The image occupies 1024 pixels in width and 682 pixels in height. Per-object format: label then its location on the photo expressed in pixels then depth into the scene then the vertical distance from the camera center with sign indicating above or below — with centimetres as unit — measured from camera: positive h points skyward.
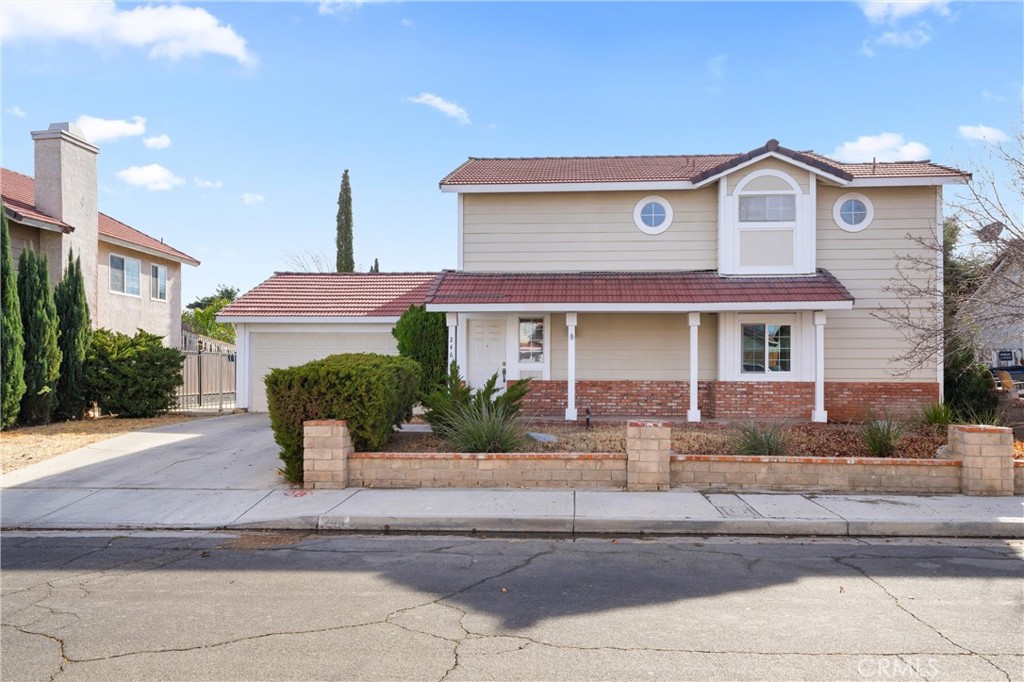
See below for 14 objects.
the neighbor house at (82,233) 1664 +303
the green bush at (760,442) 979 -134
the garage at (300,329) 1769 +53
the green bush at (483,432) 970 -120
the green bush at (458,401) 1053 -81
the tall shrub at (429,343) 1518 +15
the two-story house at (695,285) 1463 +146
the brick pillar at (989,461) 856 -139
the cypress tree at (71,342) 1548 +15
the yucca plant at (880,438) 992 -128
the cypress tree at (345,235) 2928 +496
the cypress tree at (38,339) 1456 +20
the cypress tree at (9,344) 1384 +8
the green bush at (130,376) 1592 -65
